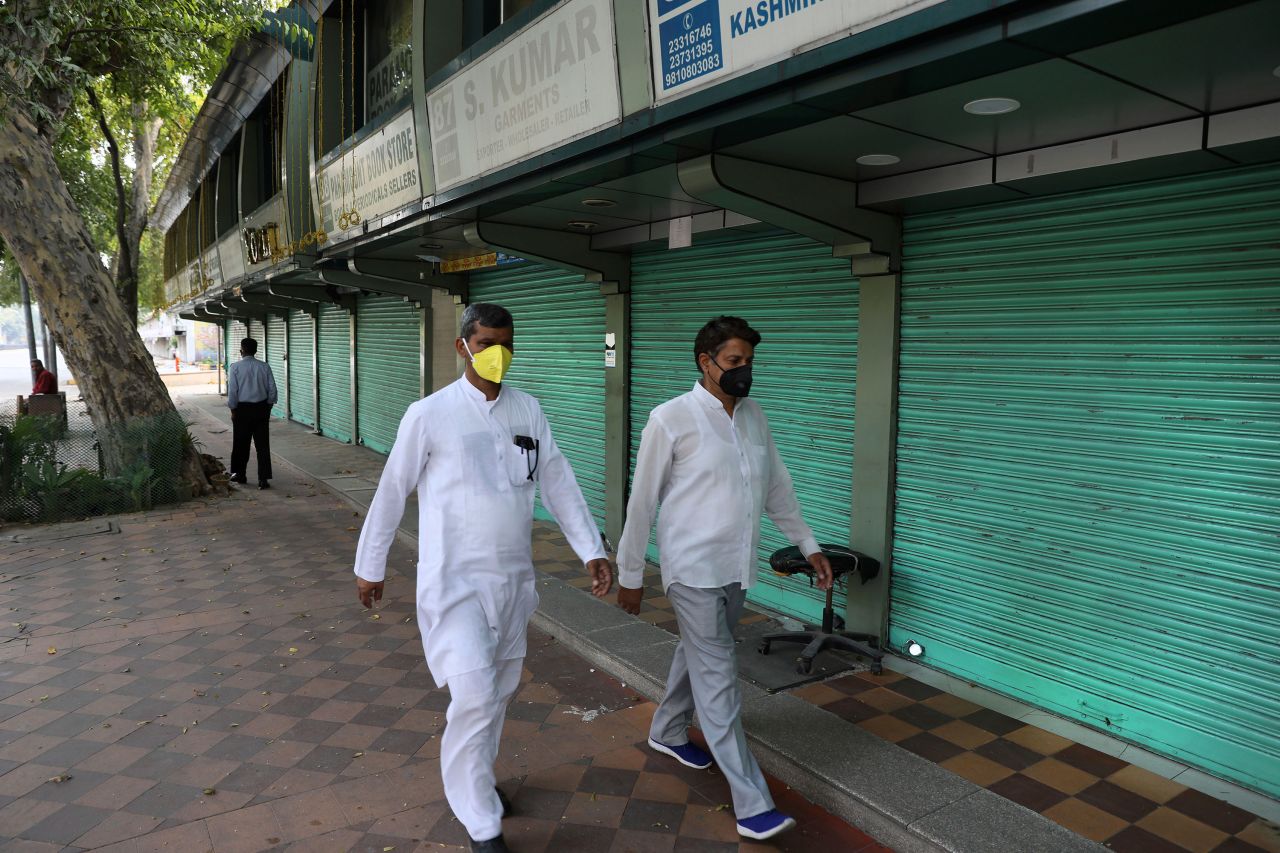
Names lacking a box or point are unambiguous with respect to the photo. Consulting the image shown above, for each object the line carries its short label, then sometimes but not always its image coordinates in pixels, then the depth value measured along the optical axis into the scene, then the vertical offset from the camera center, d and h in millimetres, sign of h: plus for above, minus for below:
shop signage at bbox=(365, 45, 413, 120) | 9750 +3660
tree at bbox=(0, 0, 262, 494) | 8539 +1750
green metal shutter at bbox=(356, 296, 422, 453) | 11883 +12
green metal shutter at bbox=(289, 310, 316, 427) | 17984 -120
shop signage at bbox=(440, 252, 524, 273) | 8320 +1149
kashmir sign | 2899 +1394
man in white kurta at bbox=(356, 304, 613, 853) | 2904 -678
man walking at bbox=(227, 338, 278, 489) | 10367 -568
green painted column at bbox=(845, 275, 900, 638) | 4660 -410
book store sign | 7180 +1905
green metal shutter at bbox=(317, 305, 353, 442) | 15320 -162
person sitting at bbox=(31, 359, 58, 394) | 16802 -458
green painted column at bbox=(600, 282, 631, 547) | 7051 -346
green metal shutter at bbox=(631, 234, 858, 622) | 5125 +125
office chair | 4527 -1548
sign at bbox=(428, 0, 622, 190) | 4508 +1781
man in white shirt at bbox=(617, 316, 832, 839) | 3096 -634
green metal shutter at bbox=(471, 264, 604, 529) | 7703 +103
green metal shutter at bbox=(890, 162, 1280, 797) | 3350 -433
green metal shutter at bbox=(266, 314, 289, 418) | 20406 +246
